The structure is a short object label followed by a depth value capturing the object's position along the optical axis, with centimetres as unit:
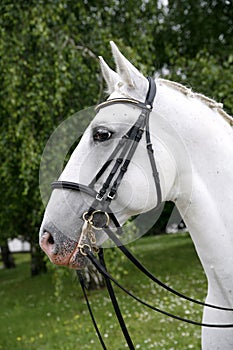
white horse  171
